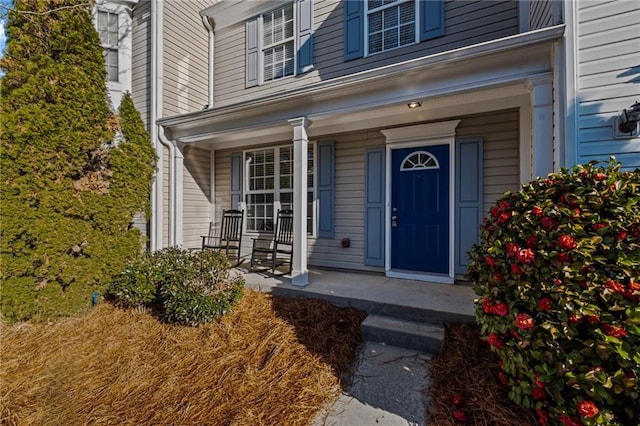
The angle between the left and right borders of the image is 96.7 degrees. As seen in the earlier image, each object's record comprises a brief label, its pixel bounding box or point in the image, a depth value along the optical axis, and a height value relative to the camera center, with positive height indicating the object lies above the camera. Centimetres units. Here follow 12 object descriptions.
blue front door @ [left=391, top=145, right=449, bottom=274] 396 +10
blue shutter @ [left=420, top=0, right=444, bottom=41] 394 +276
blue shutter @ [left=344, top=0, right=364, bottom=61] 442 +293
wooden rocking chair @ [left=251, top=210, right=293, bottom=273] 484 -41
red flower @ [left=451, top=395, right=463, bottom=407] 180 -117
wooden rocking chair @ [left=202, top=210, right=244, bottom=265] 538 -27
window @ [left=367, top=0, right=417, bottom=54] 417 +289
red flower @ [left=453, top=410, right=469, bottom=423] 169 -120
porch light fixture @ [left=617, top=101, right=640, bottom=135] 213 +76
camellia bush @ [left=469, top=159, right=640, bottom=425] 129 -41
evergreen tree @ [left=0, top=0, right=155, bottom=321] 284 +49
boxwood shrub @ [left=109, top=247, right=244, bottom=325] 288 -79
